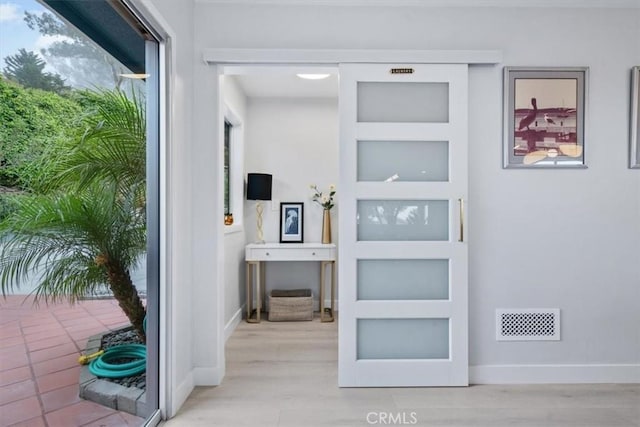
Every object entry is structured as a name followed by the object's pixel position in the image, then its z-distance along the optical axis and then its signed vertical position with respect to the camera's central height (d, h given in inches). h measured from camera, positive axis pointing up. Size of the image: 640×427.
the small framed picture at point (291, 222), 158.4 -5.6
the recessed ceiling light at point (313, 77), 131.0 +48.5
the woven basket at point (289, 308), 144.6 -39.3
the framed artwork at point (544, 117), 93.7 +23.8
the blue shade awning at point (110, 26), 55.8 +31.9
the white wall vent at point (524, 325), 94.9 -30.2
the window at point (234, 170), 148.4 +16.2
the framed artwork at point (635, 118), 94.0 +23.5
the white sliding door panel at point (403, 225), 92.5 -4.1
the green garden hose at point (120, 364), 67.6 -30.8
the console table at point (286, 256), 144.0 -18.6
